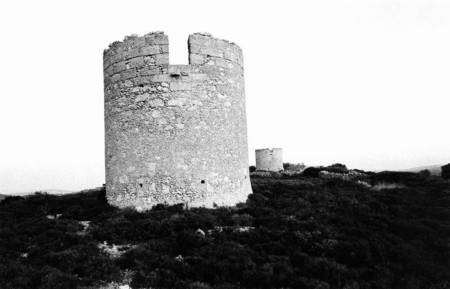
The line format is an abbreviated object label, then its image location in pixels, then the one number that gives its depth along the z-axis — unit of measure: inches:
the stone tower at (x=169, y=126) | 475.8
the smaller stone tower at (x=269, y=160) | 1362.0
